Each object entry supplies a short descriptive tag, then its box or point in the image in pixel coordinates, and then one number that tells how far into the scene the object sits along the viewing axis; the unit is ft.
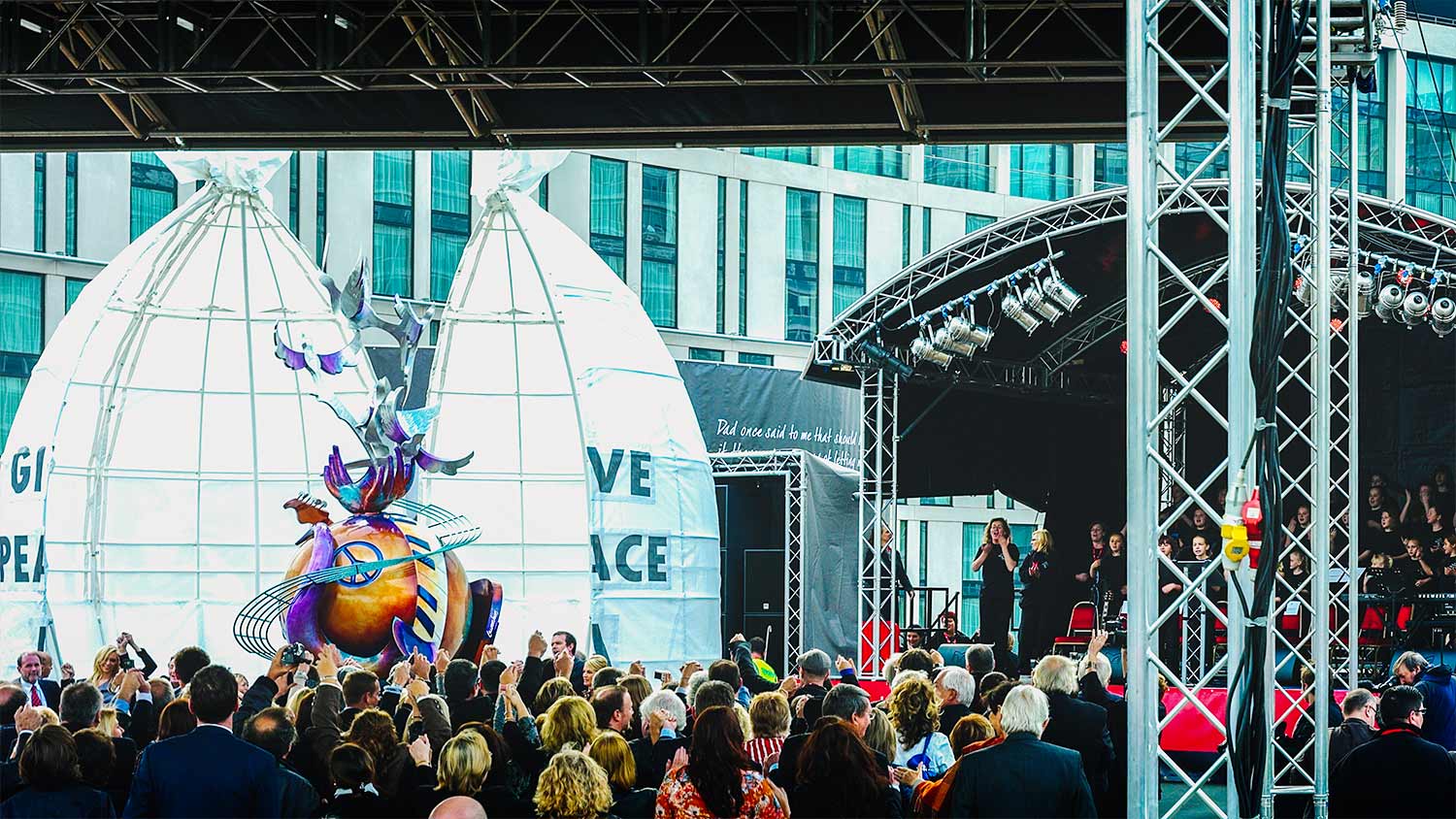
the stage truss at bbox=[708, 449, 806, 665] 77.25
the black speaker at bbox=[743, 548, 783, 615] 79.71
